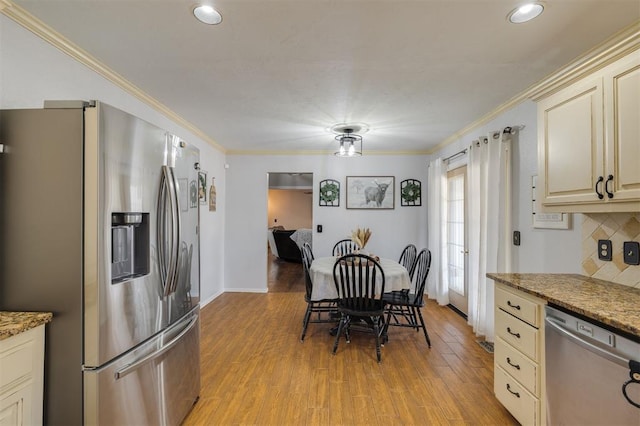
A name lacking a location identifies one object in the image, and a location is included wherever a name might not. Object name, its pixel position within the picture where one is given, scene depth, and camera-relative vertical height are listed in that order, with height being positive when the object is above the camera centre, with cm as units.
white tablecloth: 298 -71
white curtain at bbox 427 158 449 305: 433 -21
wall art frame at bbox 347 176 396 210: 503 +32
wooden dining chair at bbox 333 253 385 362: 271 -78
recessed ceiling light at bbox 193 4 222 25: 156 +109
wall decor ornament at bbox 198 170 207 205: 406 +37
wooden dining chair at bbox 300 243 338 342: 317 -109
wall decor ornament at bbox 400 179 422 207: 500 +33
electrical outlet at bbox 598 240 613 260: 188 -24
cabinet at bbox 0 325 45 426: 111 -66
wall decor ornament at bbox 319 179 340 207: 503 +34
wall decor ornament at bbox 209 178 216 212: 441 +26
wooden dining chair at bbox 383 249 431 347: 300 -91
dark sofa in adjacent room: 794 -93
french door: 393 -36
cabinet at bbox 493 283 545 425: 164 -87
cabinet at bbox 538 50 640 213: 144 +39
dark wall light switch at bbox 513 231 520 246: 278 -24
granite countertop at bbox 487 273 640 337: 124 -44
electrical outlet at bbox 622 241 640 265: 171 -24
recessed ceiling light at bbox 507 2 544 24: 153 +107
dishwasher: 115 -71
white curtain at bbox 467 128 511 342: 288 -8
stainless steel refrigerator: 129 -13
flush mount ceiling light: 360 +104
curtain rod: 380 +79
